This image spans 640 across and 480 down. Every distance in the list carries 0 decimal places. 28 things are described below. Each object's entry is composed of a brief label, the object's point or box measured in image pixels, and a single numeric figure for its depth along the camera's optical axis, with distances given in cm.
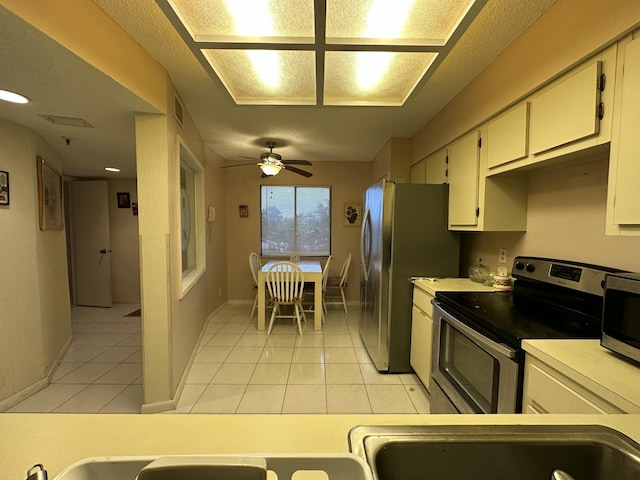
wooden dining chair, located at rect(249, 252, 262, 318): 384
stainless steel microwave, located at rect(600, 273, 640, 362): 91
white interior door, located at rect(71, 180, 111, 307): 428
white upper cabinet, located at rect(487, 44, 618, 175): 110
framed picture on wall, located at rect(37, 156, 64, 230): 229
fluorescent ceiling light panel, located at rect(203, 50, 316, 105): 169
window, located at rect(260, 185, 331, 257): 464
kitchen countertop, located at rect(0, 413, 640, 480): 52
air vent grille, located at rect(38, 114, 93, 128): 192
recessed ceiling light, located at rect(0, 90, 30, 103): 156
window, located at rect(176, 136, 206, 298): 280
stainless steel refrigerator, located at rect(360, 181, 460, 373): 234
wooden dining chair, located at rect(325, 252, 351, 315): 407
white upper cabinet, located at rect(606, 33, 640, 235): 98
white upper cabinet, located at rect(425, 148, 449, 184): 243
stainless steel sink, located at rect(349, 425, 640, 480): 58
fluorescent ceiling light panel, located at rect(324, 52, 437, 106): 171
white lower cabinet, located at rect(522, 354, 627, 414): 84
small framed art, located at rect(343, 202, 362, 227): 459
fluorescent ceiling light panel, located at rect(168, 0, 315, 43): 129
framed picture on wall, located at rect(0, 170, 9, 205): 194
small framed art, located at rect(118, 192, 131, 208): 446
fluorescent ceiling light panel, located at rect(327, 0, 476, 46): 128
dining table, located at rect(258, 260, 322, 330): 340
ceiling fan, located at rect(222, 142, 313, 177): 321
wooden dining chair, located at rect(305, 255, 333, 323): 376
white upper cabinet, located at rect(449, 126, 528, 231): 187
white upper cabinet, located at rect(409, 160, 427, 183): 291
